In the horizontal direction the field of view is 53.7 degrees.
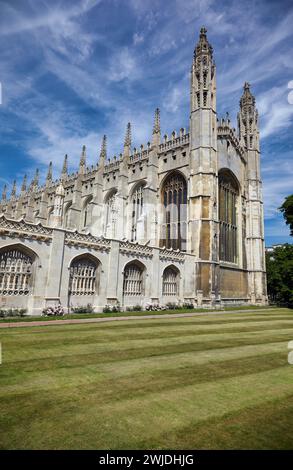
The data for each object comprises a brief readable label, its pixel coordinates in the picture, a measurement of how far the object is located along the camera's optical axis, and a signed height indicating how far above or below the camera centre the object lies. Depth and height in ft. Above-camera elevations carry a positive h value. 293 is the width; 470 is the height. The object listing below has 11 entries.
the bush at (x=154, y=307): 73.26 -3.83
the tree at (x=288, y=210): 104.27 +31.27
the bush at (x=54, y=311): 51.40 -3.95
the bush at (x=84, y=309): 57.68 -3.86
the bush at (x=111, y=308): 62.44 -3.87
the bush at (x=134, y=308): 68.74 -3.94
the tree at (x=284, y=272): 105.70 +9.17
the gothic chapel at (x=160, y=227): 53.78 +23.95
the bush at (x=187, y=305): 84.82 -3.42
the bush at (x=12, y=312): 47.14 -4.07
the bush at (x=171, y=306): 80.18 -3.66
